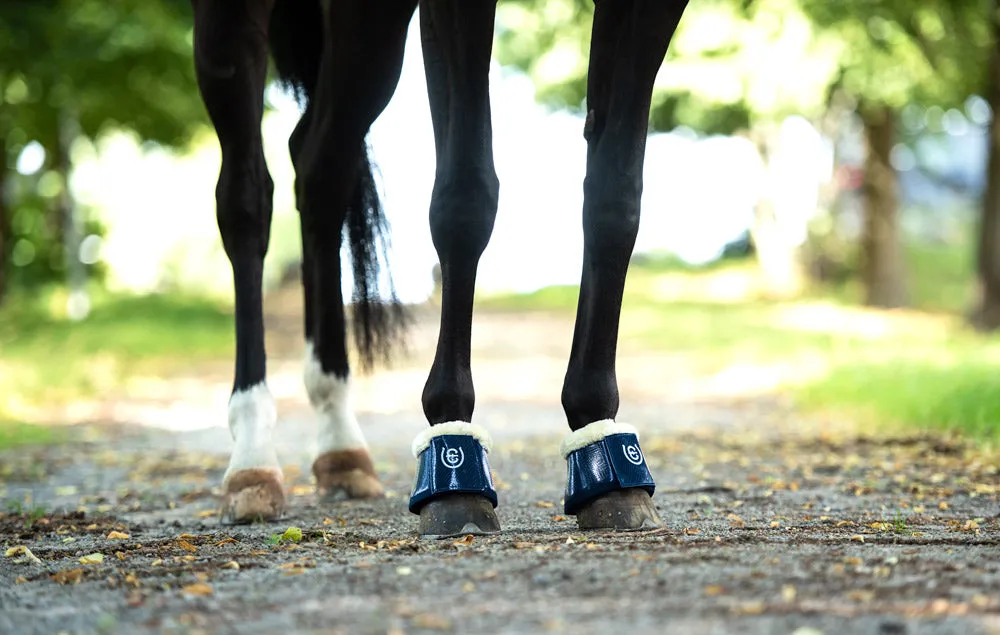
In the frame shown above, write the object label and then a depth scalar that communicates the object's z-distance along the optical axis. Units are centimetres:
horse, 614
